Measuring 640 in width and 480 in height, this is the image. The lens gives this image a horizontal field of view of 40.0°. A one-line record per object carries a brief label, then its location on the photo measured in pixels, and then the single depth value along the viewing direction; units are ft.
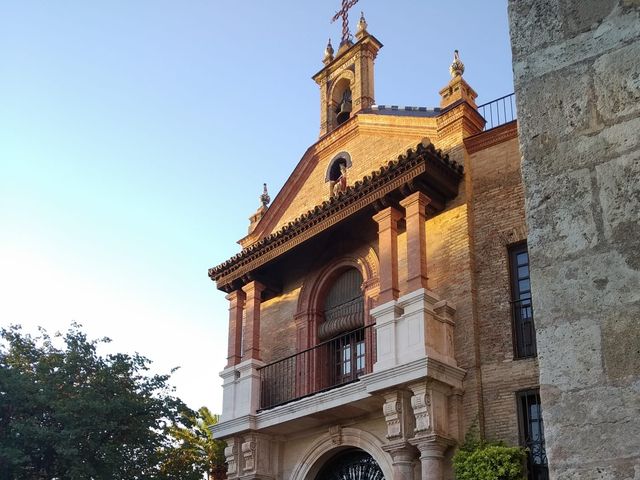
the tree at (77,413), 53.72
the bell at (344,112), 60.59
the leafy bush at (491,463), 37.96
